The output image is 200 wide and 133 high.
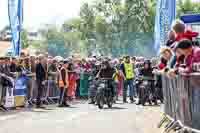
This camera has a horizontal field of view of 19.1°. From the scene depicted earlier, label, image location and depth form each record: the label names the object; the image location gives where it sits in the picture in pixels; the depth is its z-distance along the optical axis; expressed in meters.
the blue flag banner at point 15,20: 24.69
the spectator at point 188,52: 9.66
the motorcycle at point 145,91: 23.39
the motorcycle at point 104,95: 21.44
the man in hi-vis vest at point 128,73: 26.02
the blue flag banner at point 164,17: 19.86
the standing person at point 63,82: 23.14
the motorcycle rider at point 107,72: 21.86
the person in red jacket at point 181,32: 11.17
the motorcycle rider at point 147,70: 23.83
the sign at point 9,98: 20.28
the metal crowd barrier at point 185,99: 9.18
